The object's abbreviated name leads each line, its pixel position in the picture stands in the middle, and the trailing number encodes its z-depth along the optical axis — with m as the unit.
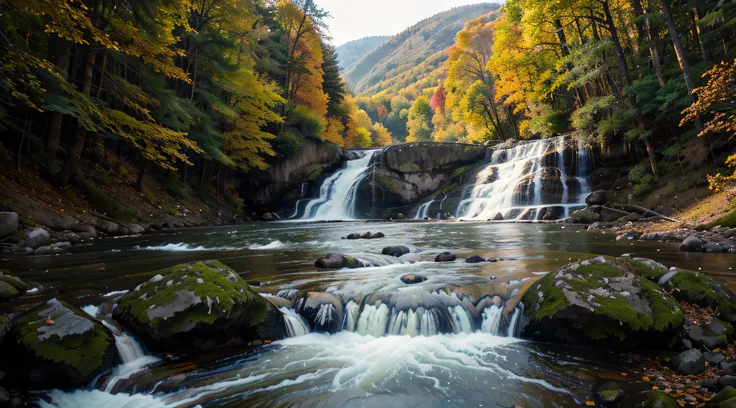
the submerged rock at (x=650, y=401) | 2.82
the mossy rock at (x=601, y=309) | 3.99
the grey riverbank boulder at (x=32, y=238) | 9.73
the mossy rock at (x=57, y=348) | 3.41
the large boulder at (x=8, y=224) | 9.62
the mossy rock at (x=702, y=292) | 4.39
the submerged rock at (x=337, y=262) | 8.10
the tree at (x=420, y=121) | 75.38
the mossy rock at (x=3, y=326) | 3.54
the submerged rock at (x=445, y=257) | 8.45
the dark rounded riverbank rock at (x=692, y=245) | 8.36
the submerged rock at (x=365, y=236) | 13.93
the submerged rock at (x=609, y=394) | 3.10
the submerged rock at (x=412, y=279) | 6.27
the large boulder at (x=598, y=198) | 16.24
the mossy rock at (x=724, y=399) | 2.57
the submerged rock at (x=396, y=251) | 9.61
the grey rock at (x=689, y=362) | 3.44
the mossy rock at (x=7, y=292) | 4.98
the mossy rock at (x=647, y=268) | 5.28
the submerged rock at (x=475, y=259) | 8.12
